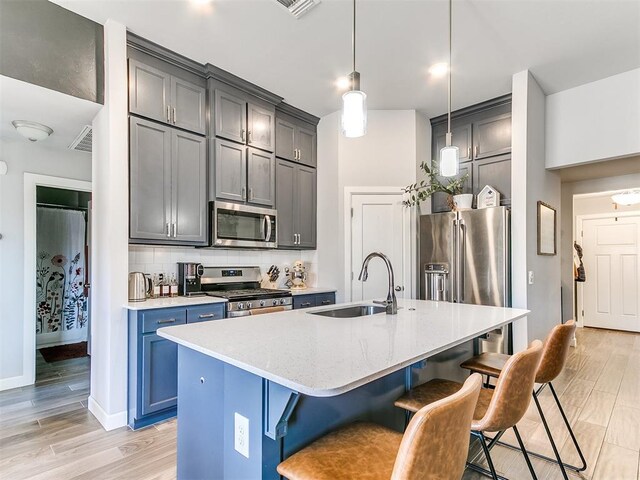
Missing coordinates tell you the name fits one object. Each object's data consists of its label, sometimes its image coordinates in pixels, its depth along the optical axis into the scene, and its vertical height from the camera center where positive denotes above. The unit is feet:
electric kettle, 9.16 -1.08
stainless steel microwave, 10.82 +0.58
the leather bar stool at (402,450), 2.63 -1.93
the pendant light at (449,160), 7.72 +1.77
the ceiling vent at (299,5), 7.78 +5.21
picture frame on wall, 11.84 +0.44
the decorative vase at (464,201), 12.59 +1.45
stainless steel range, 10.28 -1.50
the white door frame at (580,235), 20.48 +0.39
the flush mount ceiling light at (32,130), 9.78 +3.23
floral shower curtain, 16.13 -1.43
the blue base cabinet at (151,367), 8.30 -2.90
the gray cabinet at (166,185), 9.11 +1.60
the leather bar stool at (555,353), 5.88 -1.84
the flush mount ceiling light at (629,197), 16.70 +2.05
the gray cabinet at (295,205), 13.19 +1.49
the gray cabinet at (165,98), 9.16 +3.98
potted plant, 12.69 +1.92
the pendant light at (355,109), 6.03 +2.25
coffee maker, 10.61 -1.01
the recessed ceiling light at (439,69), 10.56 +5.19
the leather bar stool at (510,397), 4.22 -1.88
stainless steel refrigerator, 11.18 -0.57
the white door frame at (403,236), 13.44 +0.27
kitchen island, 3.56 -1.50
